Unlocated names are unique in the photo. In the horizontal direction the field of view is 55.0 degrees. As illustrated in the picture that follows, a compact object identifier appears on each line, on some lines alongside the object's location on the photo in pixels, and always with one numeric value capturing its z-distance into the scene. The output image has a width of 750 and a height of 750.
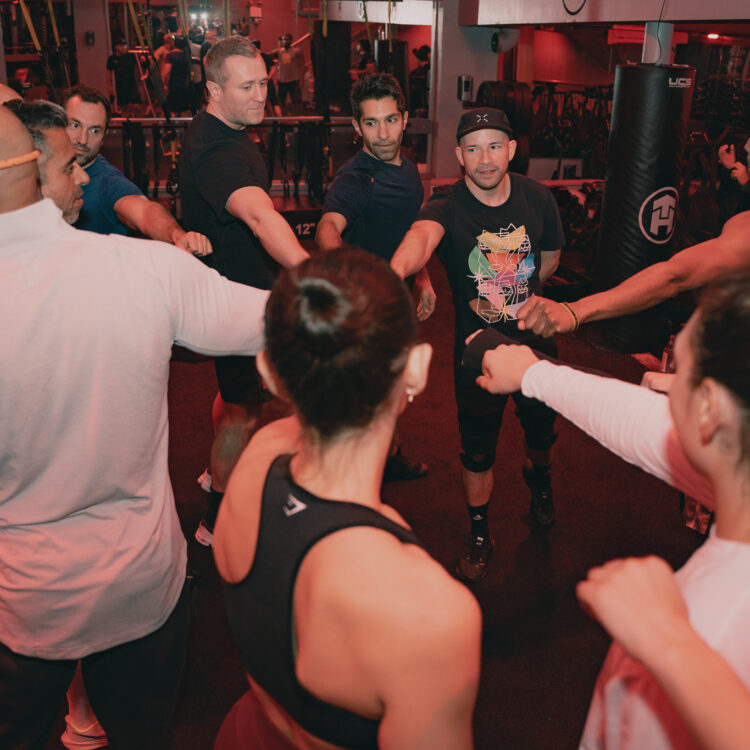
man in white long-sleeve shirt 1.14
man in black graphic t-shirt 2.41
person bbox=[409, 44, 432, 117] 9.70
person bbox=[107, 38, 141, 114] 8.29
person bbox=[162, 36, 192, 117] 8.22
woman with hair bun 0.77
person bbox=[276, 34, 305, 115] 9.16
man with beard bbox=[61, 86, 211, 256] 2.30
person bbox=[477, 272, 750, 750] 0.72
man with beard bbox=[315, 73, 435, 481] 2.92
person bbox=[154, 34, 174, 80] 8.66
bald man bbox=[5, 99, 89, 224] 1.52
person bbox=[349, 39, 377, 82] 8.96
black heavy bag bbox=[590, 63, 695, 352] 4.18
